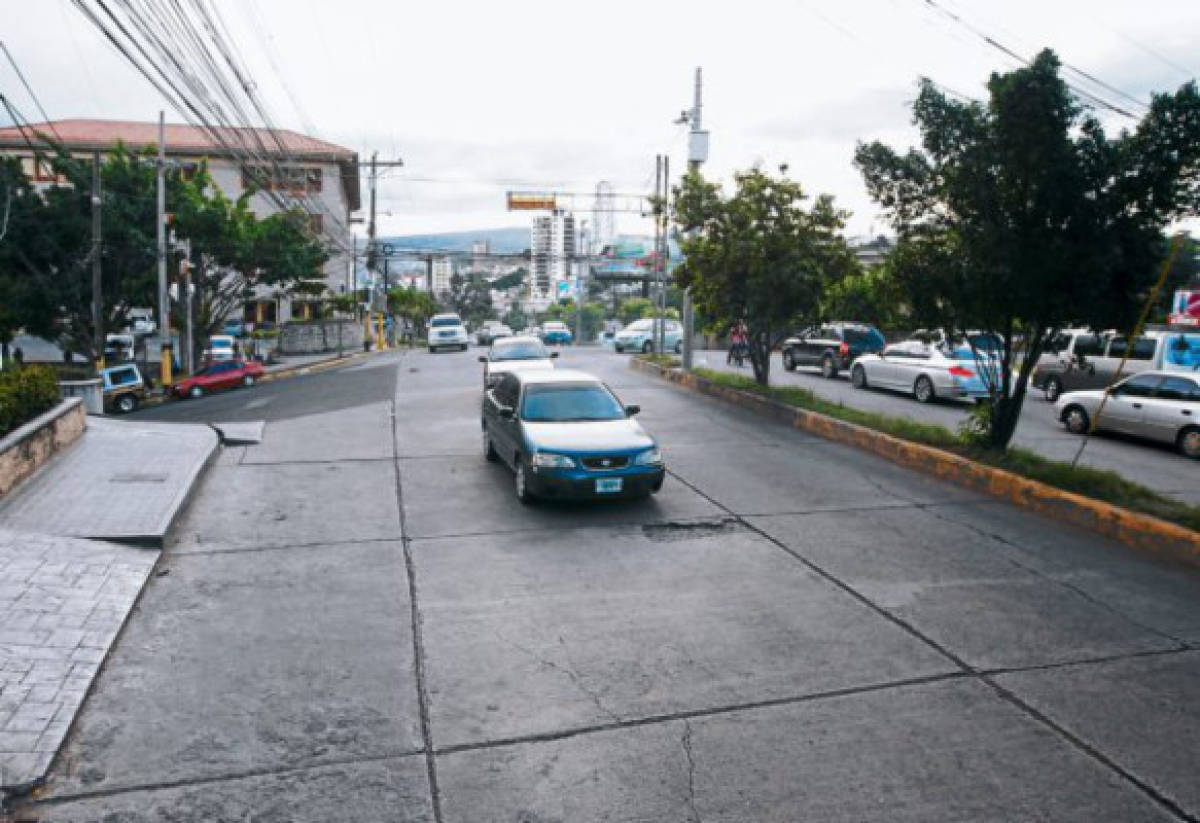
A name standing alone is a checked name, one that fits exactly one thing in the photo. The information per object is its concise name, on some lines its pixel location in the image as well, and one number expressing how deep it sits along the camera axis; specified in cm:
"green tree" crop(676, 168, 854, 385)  1803
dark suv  2641
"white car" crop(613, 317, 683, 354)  3825
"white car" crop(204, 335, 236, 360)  3803
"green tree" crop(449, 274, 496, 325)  11869
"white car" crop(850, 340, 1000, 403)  2047
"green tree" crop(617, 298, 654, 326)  10775
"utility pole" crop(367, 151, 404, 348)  5175
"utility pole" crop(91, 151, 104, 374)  2455
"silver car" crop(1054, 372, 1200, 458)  1469
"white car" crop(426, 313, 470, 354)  4000
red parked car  2888
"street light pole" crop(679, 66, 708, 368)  2512
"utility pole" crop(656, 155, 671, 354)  2077
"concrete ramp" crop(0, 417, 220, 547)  881
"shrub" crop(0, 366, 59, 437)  1079
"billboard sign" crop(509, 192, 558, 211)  5038
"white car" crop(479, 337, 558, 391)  1992
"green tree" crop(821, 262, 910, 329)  1235
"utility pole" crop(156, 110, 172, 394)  2862
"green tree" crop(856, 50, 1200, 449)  1024
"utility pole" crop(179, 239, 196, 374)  3091
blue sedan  988
